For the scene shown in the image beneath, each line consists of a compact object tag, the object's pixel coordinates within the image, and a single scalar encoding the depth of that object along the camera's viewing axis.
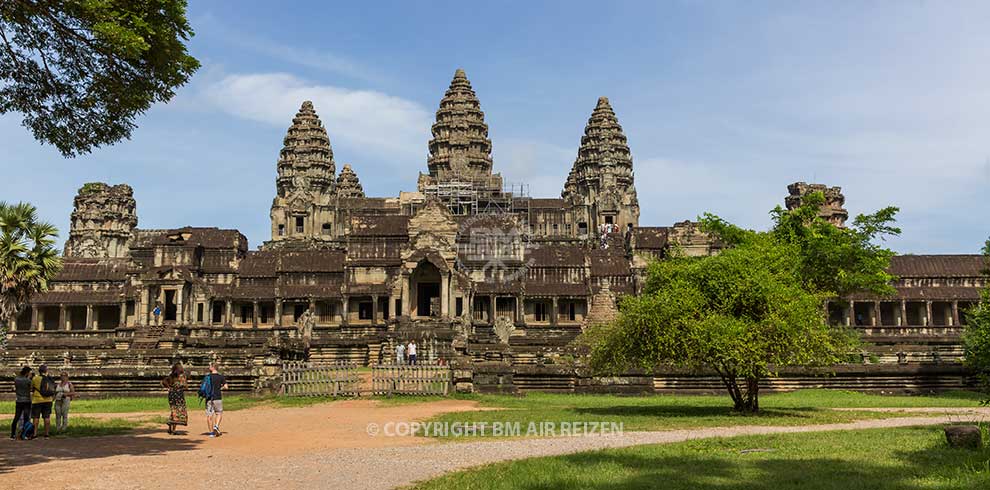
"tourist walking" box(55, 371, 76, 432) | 18.55
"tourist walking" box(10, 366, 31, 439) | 17.31
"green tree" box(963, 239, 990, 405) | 25.46
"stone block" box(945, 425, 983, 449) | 12.88
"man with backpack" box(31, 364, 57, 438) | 17.38
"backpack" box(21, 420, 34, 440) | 17.22
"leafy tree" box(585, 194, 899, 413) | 20.16
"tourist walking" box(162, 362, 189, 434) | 18.06
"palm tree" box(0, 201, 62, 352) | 32.47
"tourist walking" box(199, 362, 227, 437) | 17.78
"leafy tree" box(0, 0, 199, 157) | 13.89
